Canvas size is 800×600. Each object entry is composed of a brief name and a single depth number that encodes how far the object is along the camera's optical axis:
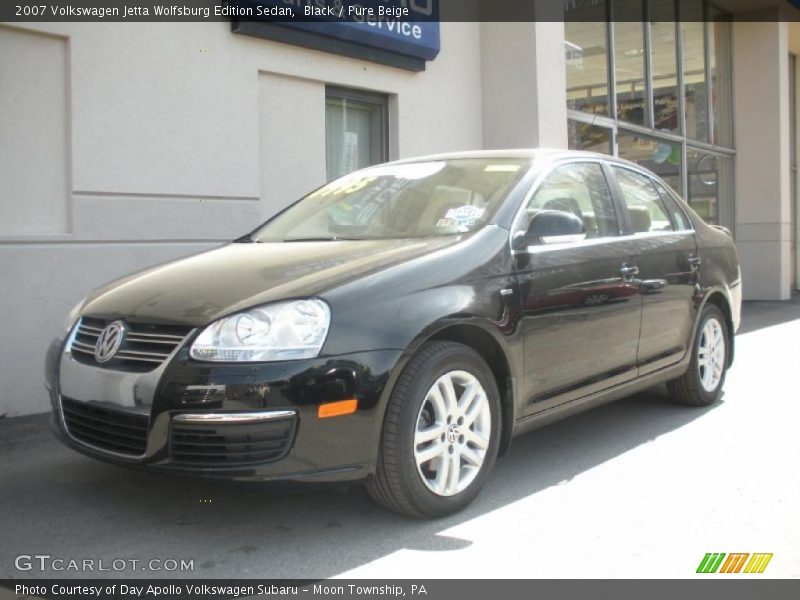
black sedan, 3.12
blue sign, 7.17
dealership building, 5.79
